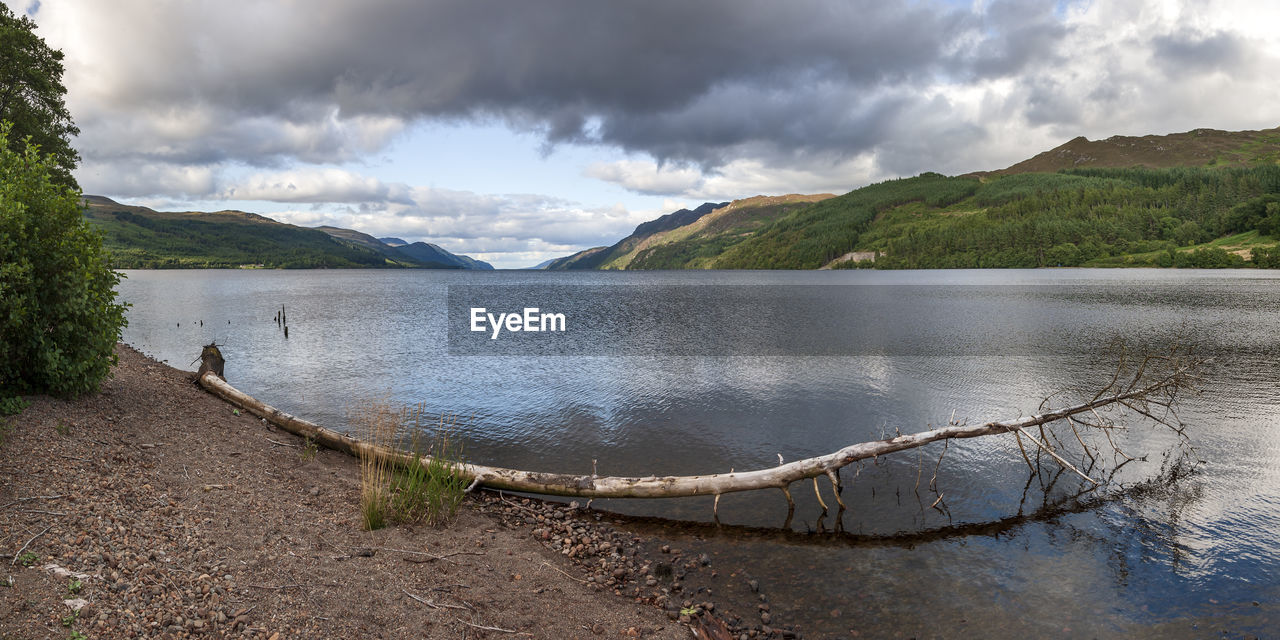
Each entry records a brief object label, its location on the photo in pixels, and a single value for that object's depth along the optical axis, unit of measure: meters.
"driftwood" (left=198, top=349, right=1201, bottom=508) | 14.04
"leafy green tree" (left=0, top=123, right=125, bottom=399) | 11.25
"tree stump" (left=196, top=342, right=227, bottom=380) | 22.08
